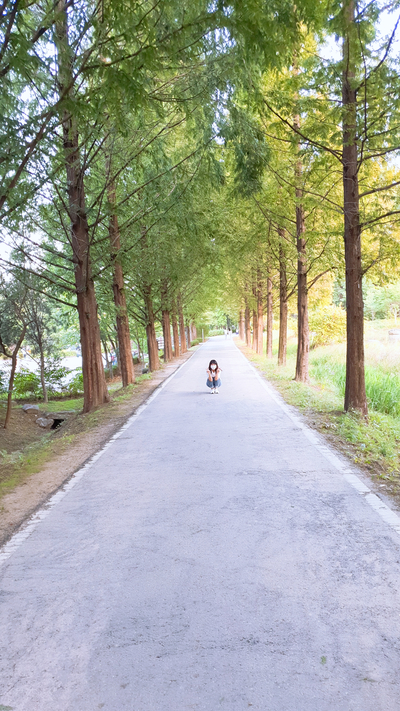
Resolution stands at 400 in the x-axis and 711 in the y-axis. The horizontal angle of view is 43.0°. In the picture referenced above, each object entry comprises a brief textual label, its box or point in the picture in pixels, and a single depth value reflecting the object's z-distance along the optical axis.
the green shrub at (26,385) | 25.61
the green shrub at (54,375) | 26.77
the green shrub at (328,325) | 33.53
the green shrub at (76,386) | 26.94
